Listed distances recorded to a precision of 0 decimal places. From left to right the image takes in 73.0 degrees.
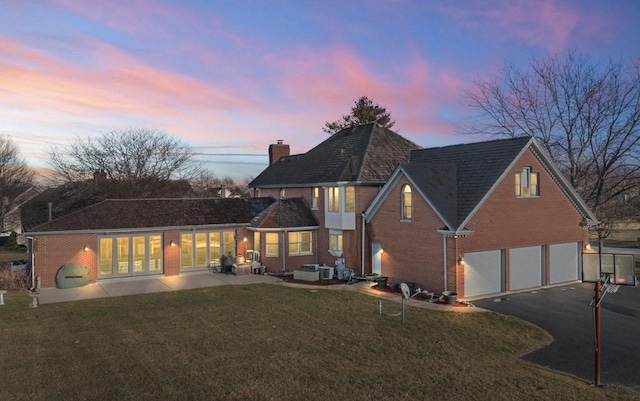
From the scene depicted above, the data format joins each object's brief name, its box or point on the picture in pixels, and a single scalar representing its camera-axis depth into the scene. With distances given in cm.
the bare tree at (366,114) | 6188
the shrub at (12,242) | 4903
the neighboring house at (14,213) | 5728
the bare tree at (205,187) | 7024
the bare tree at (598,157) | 2961
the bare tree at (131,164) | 4206
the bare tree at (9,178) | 5578
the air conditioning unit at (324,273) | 2533
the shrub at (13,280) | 2259
